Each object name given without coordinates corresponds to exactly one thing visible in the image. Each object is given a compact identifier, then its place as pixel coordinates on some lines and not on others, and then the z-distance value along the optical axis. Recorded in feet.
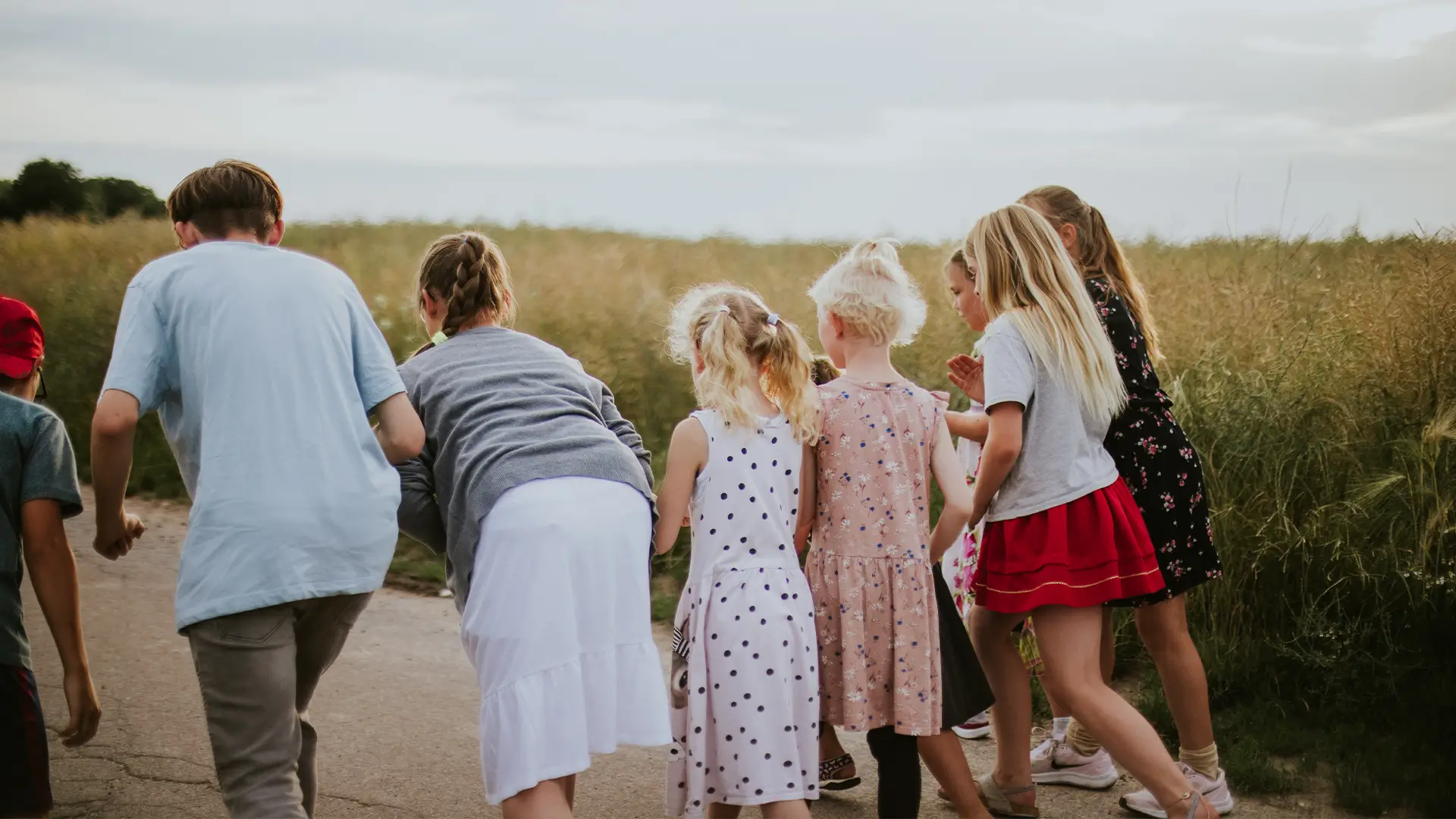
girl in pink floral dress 11.37
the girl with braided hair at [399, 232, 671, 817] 9.59
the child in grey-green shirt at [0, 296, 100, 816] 9.60
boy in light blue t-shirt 8.99
